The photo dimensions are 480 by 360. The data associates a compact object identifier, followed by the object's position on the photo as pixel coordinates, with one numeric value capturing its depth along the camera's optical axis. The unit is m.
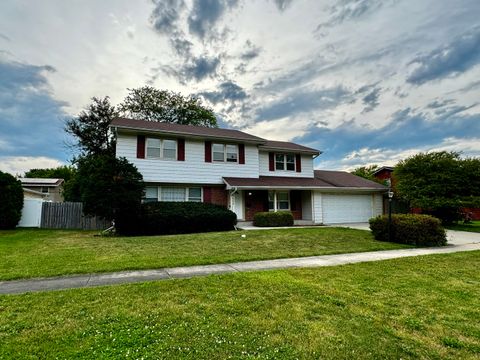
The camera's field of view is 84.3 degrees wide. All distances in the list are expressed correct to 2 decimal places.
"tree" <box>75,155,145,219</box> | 12.65
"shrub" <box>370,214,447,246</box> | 10.51
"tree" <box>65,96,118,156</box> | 24.53
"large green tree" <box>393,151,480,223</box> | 17.83
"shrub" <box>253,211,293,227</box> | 16.92
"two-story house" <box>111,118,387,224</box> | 16.19
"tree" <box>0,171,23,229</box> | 15.25
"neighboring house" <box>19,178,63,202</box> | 35.79
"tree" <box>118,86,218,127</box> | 30.89
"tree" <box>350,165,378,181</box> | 32.41
